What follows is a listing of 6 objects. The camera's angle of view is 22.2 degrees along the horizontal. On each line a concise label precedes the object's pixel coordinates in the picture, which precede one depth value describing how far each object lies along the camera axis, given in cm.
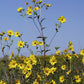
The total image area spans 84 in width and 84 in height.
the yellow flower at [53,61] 446
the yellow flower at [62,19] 415
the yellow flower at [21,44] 456
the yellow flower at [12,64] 429
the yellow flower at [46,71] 412
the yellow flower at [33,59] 444
